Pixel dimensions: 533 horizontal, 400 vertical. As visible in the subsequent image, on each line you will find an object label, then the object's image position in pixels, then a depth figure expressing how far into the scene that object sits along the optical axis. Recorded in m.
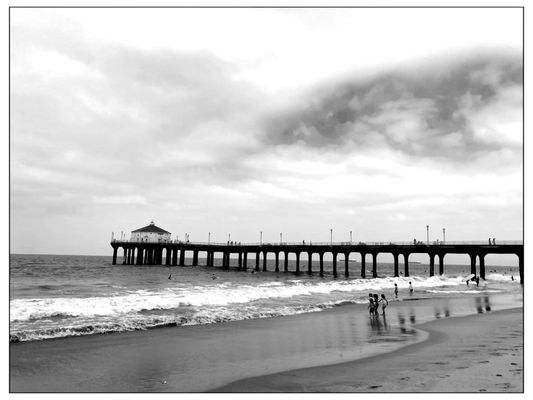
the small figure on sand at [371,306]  19.11
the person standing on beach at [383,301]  19.74
